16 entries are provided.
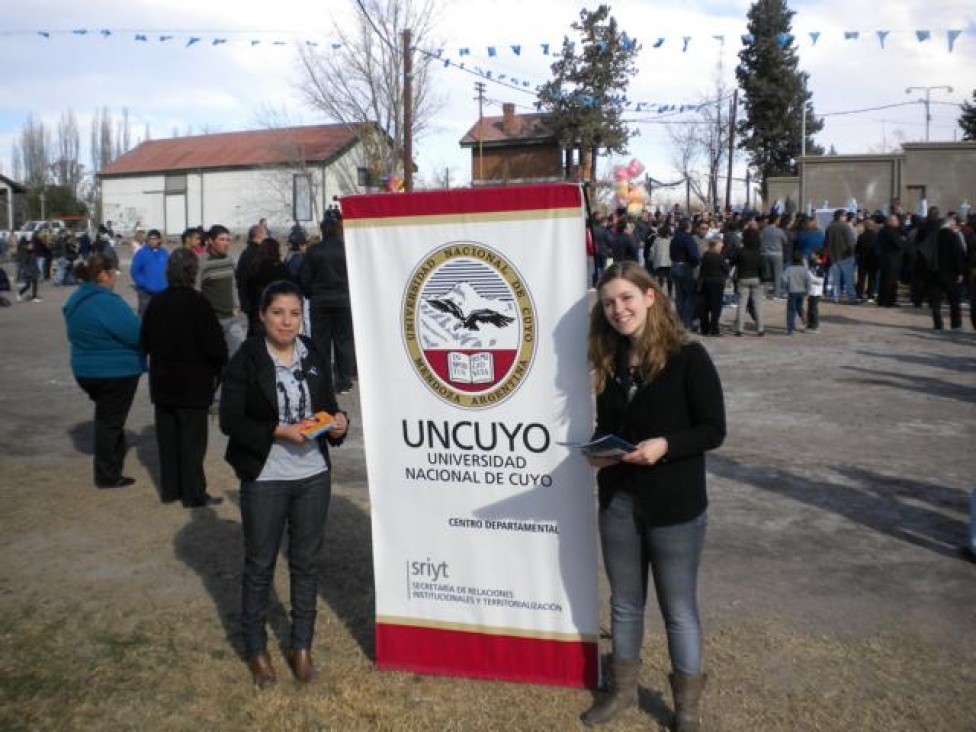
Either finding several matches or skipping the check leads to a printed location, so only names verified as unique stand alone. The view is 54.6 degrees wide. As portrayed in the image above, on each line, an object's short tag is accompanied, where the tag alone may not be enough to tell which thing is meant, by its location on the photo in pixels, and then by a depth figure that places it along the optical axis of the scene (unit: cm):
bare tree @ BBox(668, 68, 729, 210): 5175
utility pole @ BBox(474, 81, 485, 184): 5845
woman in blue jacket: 689
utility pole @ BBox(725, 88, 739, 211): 4747
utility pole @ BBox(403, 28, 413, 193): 2351
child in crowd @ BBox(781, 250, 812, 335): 1514
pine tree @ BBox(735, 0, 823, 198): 5428
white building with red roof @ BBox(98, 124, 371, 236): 5641
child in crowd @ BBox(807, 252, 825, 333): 1534
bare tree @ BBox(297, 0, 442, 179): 2944
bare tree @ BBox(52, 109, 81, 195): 9544
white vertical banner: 367
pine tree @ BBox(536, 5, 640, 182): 4753
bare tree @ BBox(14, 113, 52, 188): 9806
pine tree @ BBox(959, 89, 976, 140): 5122
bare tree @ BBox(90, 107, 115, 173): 9675
